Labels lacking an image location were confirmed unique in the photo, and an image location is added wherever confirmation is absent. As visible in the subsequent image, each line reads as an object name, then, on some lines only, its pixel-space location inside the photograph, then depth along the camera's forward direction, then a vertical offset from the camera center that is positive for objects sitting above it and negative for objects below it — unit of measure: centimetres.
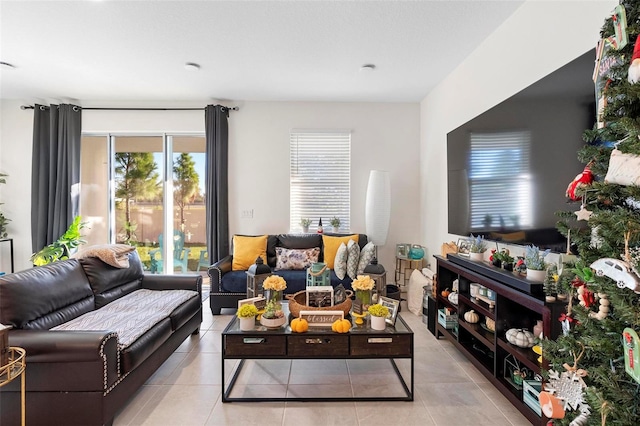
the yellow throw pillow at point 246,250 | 395 -48
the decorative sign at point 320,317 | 215 -73
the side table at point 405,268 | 417 -75
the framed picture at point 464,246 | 289 -32
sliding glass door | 461 +28
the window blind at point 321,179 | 459 +53
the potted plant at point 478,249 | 244 -29
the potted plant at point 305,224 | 445 -15
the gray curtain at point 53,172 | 427 +60
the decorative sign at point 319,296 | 230 -63
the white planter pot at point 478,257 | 243 -35
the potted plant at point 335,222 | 444 -13
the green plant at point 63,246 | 387 -42
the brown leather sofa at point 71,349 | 167 -81
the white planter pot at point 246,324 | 208 -75
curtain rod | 445 +154
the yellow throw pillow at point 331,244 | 401 -41
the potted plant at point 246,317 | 209 -71
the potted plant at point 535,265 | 176 -31
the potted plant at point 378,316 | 207 -70
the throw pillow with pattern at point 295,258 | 399 -58
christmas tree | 98 -16
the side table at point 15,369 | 140 -75
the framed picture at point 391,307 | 220 -69
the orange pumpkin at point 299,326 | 205 -76
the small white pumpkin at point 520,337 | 187 -77
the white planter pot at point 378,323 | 207 -74
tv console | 169 -76
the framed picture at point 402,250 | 437 -53
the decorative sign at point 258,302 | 233 -68
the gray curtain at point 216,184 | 436 +43
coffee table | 203 -88
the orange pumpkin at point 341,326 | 204 -76
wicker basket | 223 -69
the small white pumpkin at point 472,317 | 242 -83
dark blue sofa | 366 -83
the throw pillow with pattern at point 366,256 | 372 -52
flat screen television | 173 +39
